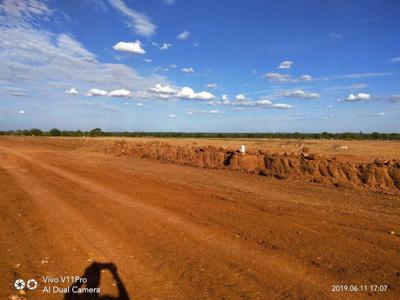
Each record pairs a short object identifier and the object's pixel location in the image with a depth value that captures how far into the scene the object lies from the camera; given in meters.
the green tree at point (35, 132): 126.14
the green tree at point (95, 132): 131.02
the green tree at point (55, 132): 121.44
